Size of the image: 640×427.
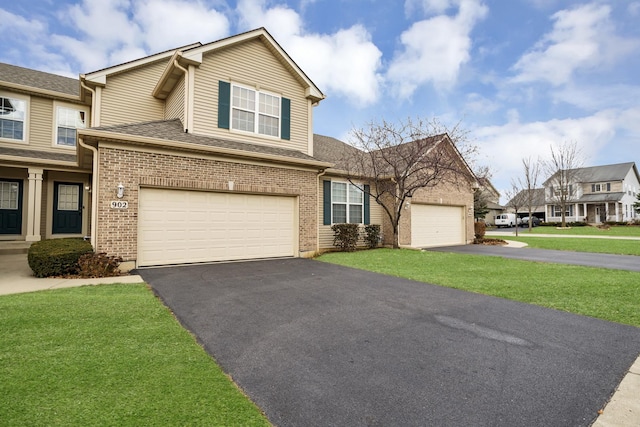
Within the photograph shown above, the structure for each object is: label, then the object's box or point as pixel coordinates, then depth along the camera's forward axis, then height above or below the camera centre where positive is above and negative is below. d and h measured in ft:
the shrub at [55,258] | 24.16 -2.74
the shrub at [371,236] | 47.98 -2.05
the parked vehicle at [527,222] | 144.60 +0.34
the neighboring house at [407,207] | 44.68 +2.59
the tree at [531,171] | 106.63 +17.85
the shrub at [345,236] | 44.04 -1.89
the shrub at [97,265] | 24.59 -3.42
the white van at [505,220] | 142.92 +1.25
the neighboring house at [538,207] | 152.63 +8.21
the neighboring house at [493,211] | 164.71 +6.47
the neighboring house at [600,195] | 129.80 +12.16
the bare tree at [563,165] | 107.65 +20.56
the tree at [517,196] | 115.34 +10.36
